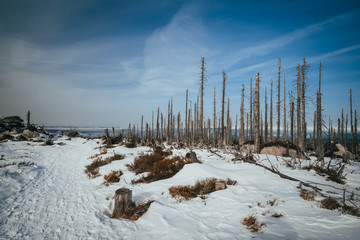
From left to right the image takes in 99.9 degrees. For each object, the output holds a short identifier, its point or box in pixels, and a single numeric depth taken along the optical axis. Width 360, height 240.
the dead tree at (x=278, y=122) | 20.93
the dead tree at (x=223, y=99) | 19.97
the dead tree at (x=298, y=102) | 17.70
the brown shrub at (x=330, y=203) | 3.60
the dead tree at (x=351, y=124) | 27.86
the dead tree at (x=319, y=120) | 10.88
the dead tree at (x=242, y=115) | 21.44
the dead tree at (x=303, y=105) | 16.98
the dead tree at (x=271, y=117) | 24.22
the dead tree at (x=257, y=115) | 13.07
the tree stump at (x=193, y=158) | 8.32
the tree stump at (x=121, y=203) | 4.36
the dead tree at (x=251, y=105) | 22.34
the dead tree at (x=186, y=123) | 28.23
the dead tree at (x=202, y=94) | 18.95
